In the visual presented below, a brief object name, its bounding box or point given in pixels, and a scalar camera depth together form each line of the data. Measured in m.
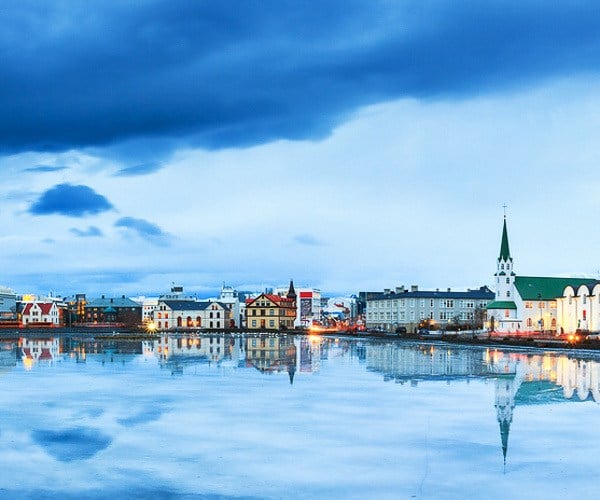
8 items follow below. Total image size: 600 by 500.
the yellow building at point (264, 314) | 151.50
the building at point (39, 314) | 165.25
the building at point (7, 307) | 172.99
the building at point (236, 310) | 163.00
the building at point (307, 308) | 174.76
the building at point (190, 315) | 155.12
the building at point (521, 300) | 103.81
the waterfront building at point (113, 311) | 184.12
